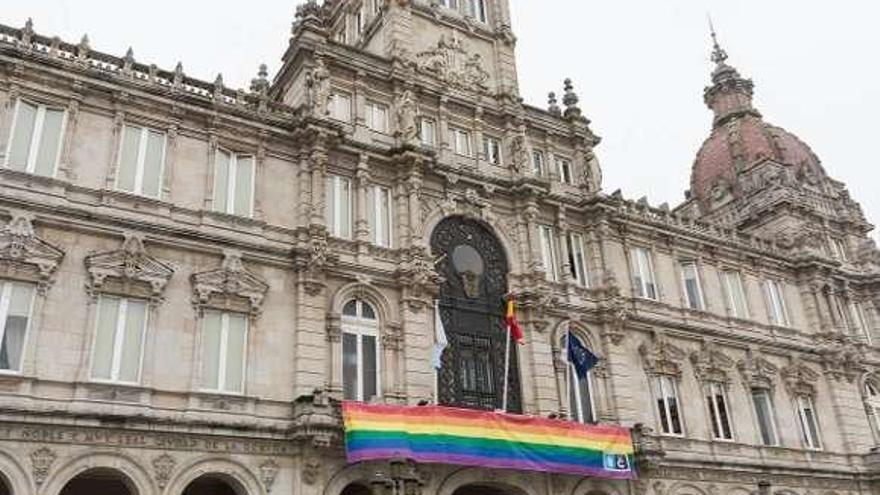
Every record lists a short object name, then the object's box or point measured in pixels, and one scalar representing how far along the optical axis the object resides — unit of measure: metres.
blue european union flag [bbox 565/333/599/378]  29.20
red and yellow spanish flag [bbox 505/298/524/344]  28.42
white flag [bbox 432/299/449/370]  26.64
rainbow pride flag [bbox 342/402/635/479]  23.16
